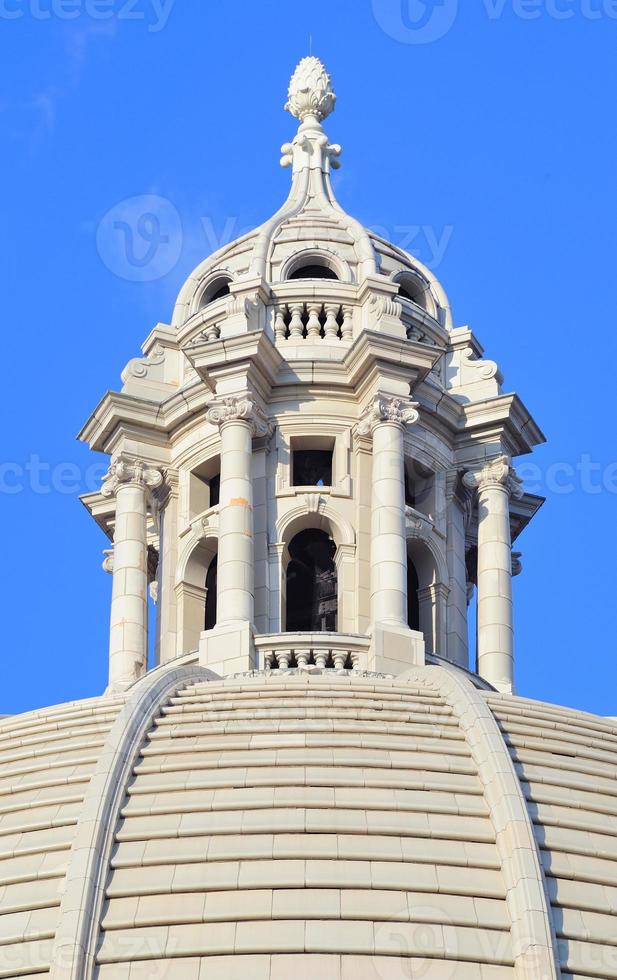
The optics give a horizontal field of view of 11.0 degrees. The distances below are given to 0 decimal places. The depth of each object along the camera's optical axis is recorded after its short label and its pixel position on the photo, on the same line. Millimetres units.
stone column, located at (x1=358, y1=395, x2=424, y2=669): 63688
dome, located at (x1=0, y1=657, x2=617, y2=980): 48594
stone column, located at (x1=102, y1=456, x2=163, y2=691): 67388
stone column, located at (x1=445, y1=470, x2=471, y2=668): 67750
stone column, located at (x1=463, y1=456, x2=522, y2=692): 67438
